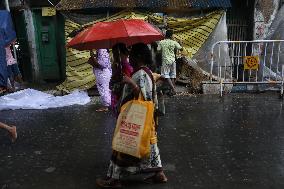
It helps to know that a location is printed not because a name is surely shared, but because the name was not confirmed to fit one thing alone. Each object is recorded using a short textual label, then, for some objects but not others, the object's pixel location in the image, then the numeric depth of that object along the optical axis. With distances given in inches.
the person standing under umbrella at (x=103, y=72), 323.9
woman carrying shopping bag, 163.6
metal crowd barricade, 404.5
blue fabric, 423.2
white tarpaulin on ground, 360.5
